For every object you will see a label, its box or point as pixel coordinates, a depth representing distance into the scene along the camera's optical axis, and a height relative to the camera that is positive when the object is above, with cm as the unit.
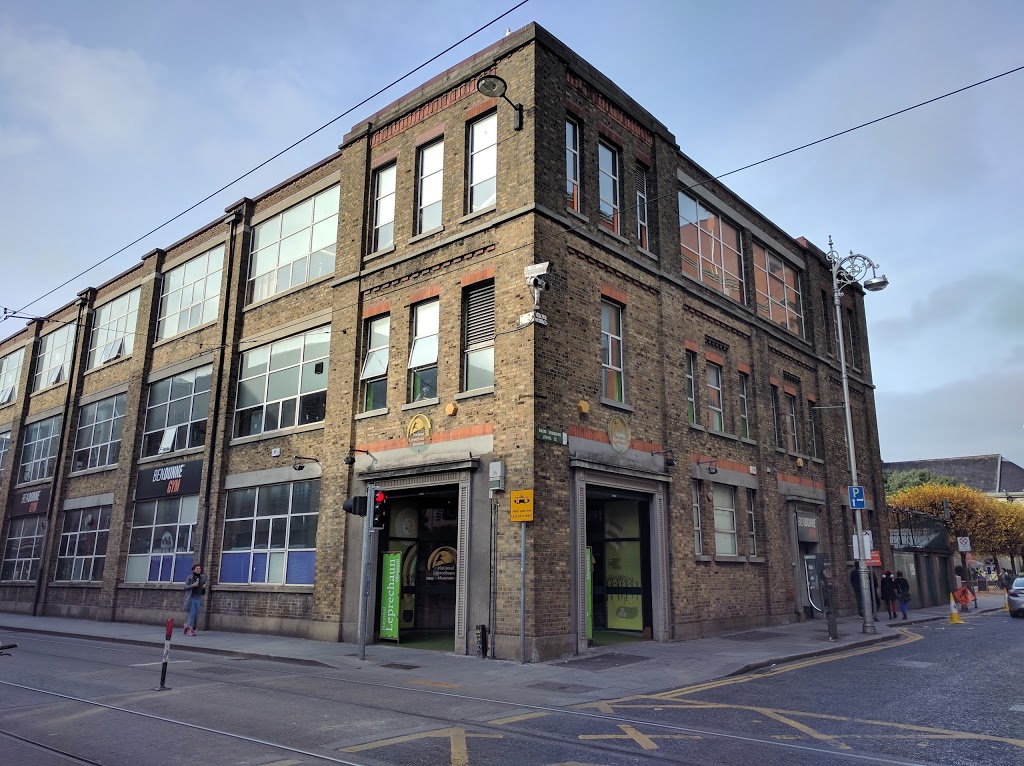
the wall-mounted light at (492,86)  1378 +872
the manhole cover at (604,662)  1273 -158
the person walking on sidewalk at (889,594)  2356 -67
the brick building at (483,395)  1466 +421
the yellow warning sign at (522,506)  1315 +109
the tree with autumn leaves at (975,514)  5597 +438
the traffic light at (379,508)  1396 +109
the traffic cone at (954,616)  2291 -130
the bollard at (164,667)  1020 -136
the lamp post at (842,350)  1898 +633
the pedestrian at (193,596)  1873 -75
